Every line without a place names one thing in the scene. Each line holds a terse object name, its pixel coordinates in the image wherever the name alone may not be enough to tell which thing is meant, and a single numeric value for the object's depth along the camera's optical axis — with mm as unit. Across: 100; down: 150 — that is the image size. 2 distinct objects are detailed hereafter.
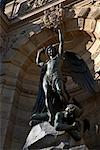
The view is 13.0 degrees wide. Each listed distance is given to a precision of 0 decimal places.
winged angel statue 7465
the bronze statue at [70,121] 6684
